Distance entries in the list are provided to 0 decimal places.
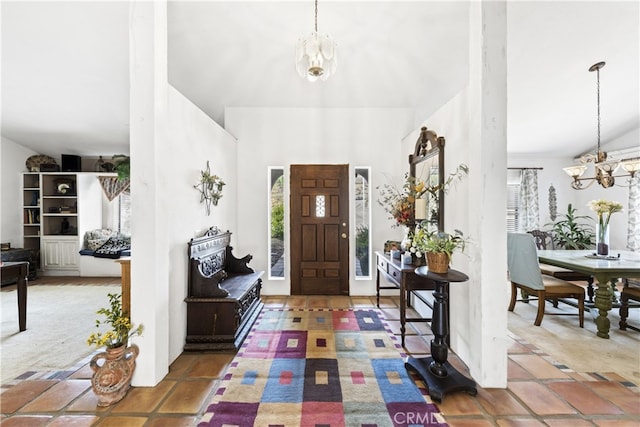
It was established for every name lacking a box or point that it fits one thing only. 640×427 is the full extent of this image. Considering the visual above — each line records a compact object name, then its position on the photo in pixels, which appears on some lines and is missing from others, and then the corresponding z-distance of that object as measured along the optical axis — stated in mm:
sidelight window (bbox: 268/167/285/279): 4453
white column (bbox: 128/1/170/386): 2094
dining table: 2820
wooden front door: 4371
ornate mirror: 2941
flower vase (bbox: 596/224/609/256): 3459
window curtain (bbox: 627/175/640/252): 4988
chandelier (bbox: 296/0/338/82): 2213
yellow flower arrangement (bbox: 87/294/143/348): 1950
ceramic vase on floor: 1906
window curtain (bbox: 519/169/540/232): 6055
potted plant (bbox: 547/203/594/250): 5645
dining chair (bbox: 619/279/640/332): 2948
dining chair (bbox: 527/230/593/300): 3699
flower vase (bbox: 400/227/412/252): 3029
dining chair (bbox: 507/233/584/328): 3143
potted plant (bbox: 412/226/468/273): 2135
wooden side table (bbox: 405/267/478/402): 1994
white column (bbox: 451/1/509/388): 2062
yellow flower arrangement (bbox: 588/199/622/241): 3329
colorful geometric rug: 1781
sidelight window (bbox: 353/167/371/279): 4438
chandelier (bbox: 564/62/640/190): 3572
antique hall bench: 2684
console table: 2756
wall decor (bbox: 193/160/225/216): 3031
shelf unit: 5508
